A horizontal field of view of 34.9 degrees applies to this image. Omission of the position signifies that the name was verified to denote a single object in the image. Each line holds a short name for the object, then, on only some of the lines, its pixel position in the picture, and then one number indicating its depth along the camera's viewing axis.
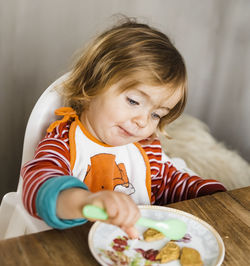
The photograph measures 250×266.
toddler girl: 0.87
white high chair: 0.94
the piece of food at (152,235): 0.72
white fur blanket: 1.65
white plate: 0.66
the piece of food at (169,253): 0.67
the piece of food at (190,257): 0.66
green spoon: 0.58
